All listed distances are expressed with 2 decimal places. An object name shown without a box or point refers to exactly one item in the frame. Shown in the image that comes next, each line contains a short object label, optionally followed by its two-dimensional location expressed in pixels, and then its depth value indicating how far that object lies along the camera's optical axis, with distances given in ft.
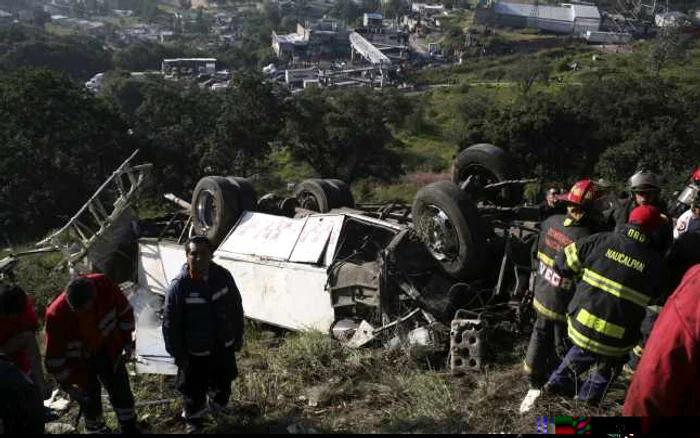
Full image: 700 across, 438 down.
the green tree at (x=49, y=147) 51.26
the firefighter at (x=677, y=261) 10.18
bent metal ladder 19.40
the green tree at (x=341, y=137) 68.44
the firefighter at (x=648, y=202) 10.21
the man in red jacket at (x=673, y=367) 4.59
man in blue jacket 10.37
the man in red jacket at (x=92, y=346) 10.04
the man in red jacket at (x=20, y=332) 9.83
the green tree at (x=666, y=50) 128.67
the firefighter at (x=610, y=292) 9.04
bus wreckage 14.62
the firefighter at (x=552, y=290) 10.57
